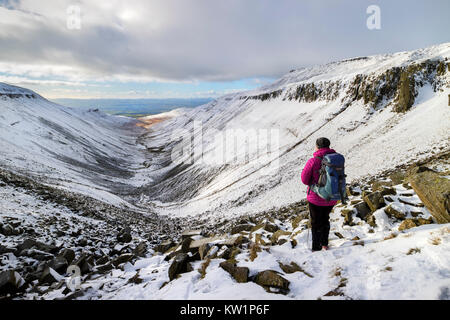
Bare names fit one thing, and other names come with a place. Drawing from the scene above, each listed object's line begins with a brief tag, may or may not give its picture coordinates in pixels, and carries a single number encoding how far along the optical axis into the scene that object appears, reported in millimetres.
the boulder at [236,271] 5094
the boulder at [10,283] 6016
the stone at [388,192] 7863
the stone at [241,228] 10866
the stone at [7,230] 9773
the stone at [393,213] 6633
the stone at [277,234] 8062
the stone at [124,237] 13042
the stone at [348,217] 7781
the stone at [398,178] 9878
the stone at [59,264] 7634
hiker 5773
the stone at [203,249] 7138
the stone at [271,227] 9375
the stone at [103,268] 7637
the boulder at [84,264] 7672
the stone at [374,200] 7520
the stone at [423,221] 5814
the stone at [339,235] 7042
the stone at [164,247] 10395
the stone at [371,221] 6873
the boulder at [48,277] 6766
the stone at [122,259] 8479
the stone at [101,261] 8797
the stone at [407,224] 5841
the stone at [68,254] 8586
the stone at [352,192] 10625
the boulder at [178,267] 6225
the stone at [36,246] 8785
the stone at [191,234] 10169
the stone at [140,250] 10000
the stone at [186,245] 8375
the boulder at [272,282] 4574
